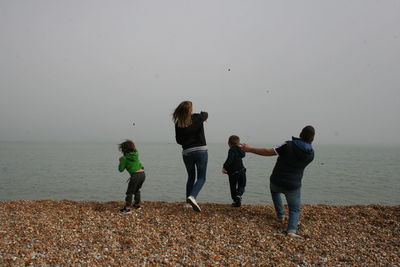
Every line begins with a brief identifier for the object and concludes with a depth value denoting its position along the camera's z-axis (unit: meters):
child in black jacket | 7.27
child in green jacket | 6.60
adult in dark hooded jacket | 5.52
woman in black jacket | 6.25
